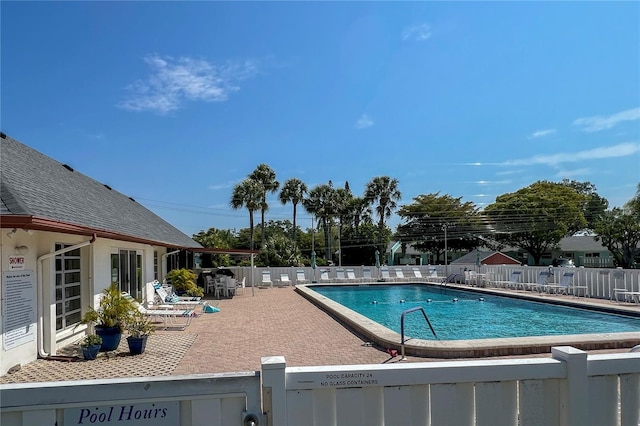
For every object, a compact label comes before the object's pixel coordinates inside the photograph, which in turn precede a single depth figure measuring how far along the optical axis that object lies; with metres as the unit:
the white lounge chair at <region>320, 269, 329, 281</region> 27.14
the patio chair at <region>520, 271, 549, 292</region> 17.75
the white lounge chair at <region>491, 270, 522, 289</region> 19.52
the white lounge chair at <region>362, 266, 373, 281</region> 27.41
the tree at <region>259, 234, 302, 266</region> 32.91
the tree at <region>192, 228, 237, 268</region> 31.42
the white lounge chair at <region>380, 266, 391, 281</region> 27.27
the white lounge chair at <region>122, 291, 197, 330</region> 11.19
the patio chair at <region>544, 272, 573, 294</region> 16.69
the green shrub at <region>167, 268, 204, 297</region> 17.01
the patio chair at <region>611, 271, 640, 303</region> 14.16
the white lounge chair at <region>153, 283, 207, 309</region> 14.15
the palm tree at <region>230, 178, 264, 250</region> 38.09
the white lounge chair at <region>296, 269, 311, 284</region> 26.73
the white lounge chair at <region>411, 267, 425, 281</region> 27.18
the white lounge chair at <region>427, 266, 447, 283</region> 26.37
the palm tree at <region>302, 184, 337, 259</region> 47.00
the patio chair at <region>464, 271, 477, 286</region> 21.95
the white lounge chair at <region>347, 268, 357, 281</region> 27.05
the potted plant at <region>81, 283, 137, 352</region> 8.23
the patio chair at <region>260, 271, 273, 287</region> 25.75
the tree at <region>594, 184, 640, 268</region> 41.47
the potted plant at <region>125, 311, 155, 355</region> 8.18
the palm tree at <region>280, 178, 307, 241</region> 45.47
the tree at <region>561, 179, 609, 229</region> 51.89
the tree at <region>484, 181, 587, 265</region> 45.66
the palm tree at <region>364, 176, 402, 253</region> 48.62
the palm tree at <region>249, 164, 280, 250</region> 40.72
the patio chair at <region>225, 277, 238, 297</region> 19.67
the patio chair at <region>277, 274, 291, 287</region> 26.23
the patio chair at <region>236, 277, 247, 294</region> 22.69
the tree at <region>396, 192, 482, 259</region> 51.06
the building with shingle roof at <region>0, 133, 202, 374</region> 6.74
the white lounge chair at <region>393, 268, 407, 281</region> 27.24
